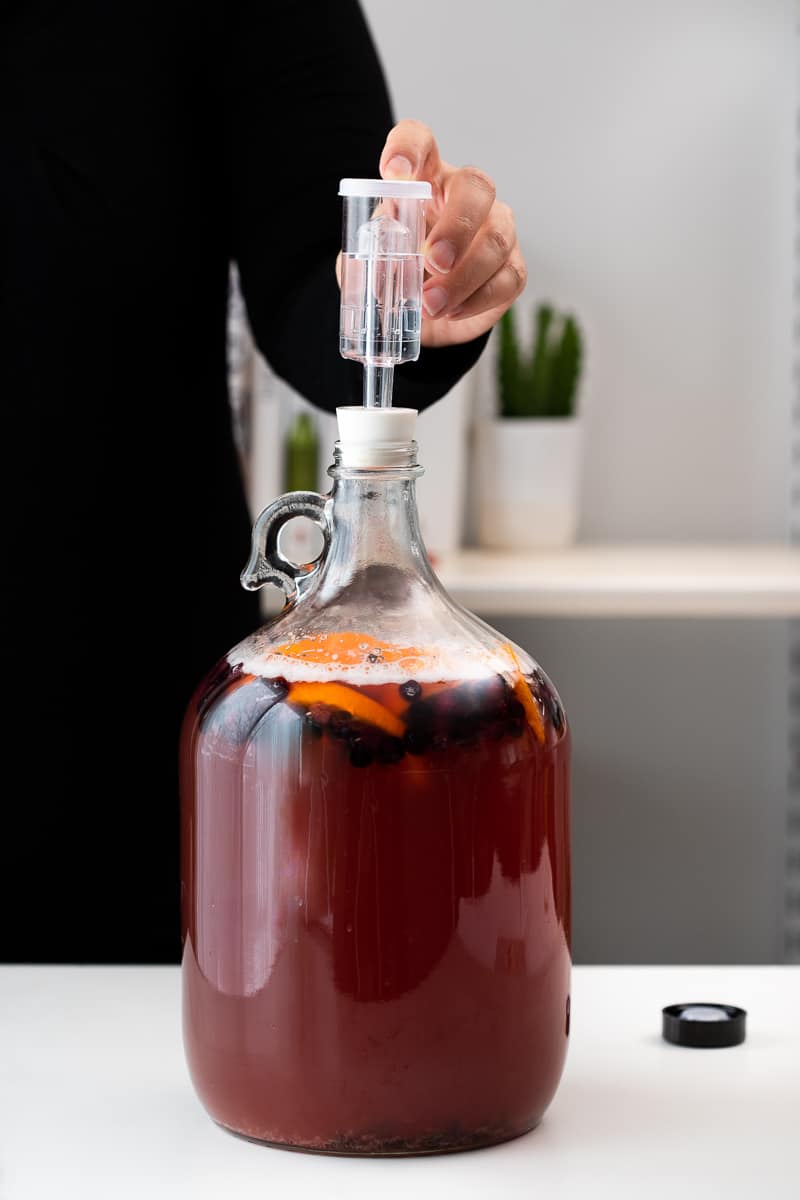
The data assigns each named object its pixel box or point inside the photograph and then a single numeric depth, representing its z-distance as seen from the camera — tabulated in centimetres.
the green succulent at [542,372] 356
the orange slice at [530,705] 127
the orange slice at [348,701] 124
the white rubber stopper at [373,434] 126
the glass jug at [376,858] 124
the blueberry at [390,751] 124
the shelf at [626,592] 304
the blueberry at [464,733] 124
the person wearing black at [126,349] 176
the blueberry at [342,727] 124
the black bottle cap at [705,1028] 140
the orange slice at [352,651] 126
